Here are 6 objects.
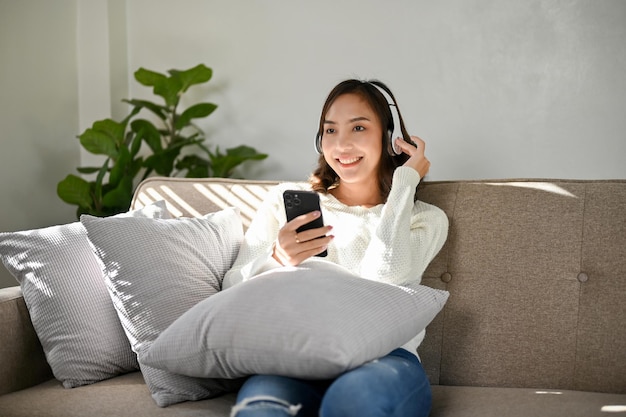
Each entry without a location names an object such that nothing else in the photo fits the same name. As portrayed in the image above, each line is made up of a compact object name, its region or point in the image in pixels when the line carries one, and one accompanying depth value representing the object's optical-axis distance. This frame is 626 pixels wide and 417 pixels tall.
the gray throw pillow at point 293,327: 1.41
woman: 1.46
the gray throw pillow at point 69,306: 1.83
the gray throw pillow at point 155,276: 1.71
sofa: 1.77
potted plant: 3.35
